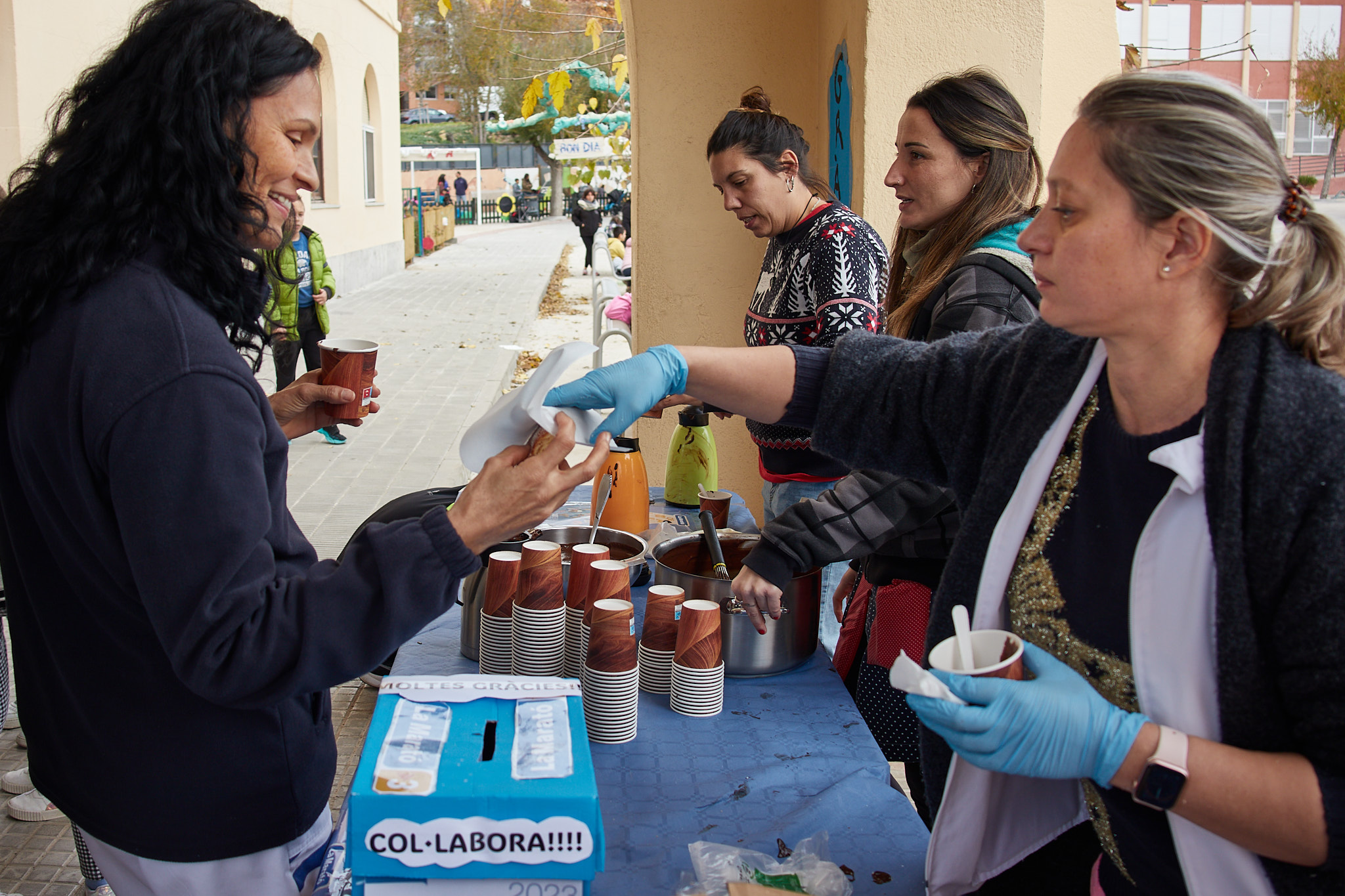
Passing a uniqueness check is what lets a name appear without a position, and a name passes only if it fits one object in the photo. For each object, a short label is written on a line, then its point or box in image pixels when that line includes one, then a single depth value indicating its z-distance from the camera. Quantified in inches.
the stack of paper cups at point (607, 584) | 72.1
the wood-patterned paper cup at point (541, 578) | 71.9
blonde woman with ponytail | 40.5
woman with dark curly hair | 45.4
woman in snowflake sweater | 114.0
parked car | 2493.8
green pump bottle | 116.7
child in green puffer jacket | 267.9
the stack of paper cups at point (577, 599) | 75.6
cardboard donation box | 43.5
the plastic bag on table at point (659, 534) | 103.3
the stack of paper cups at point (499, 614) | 74.6
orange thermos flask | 99.3
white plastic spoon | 45.0
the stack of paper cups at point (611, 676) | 66.7
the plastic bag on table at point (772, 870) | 53.3
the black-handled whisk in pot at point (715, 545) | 79.5
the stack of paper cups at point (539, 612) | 72.1
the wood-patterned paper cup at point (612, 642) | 66.7
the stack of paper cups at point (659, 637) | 72.7
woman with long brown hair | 78.6
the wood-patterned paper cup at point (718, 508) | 103.4
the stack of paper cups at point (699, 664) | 69.1
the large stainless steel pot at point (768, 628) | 75.2
